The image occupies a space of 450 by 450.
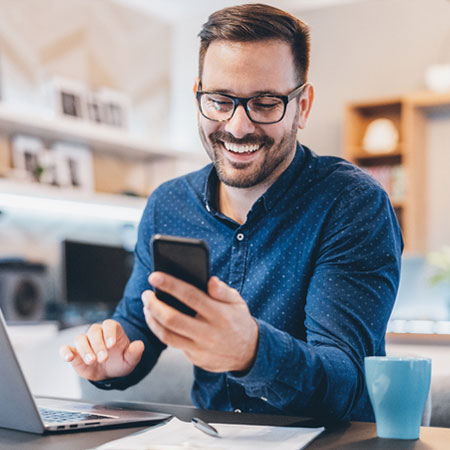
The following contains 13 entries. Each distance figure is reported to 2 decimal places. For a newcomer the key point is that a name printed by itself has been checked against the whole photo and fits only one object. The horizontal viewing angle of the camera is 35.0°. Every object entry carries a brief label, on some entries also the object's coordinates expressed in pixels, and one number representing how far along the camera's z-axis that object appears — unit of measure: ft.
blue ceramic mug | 2.85
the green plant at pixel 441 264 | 14.05
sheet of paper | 2.70
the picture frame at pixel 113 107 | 14.11
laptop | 2.84
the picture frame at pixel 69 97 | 13.12
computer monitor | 12.65
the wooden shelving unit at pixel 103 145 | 12.30
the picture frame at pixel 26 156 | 12.71
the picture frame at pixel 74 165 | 13.30
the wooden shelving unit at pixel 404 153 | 14.89
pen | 2.90
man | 3.76
